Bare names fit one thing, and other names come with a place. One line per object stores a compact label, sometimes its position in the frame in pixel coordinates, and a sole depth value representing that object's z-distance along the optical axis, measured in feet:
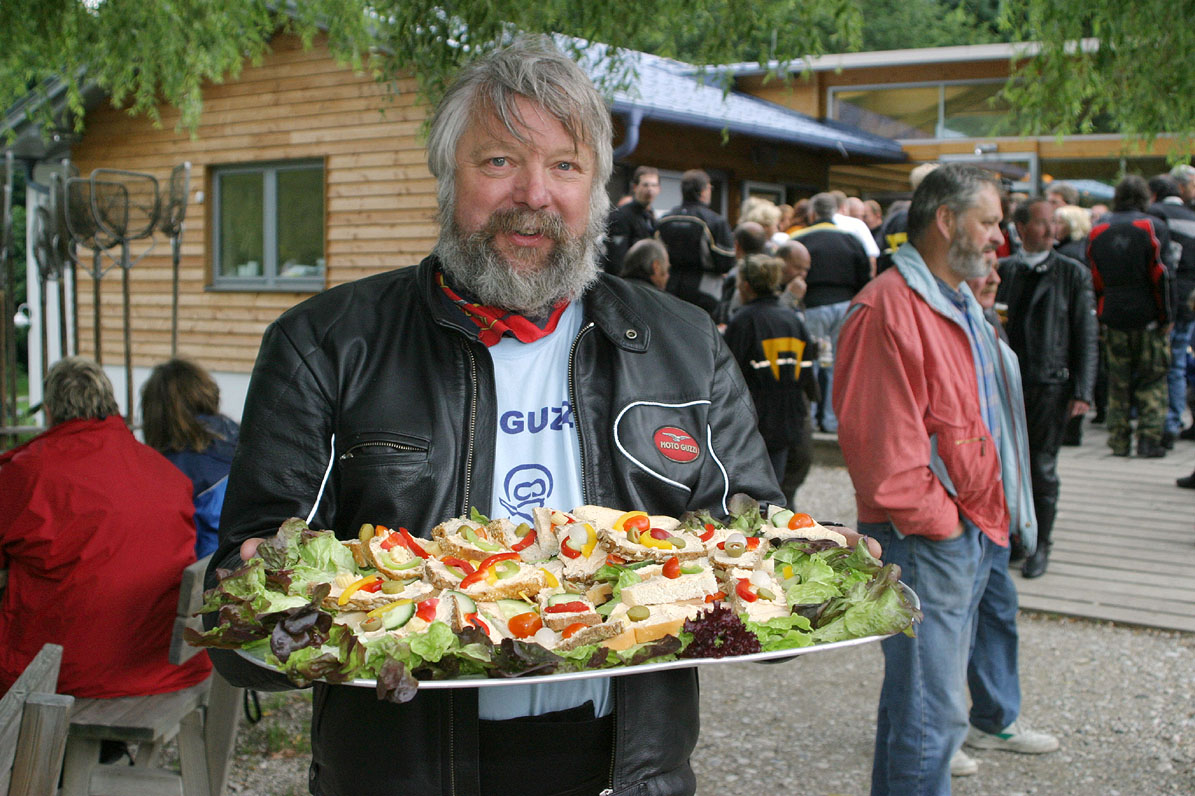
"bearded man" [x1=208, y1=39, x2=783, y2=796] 6.96
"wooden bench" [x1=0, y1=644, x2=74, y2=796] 8.40
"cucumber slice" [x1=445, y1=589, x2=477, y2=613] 6.15
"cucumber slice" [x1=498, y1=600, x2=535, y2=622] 6.28
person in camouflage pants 34.32
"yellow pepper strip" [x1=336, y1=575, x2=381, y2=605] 6.27
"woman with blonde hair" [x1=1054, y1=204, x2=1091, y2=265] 36.78
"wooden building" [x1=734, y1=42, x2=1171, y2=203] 65.72
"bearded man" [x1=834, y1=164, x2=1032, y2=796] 11.71
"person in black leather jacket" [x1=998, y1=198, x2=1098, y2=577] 23.17
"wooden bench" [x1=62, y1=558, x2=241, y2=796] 12.63
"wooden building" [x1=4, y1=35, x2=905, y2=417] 41.83
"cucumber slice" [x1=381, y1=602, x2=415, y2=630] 5.97
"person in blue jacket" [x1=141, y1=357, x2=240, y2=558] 16.55
